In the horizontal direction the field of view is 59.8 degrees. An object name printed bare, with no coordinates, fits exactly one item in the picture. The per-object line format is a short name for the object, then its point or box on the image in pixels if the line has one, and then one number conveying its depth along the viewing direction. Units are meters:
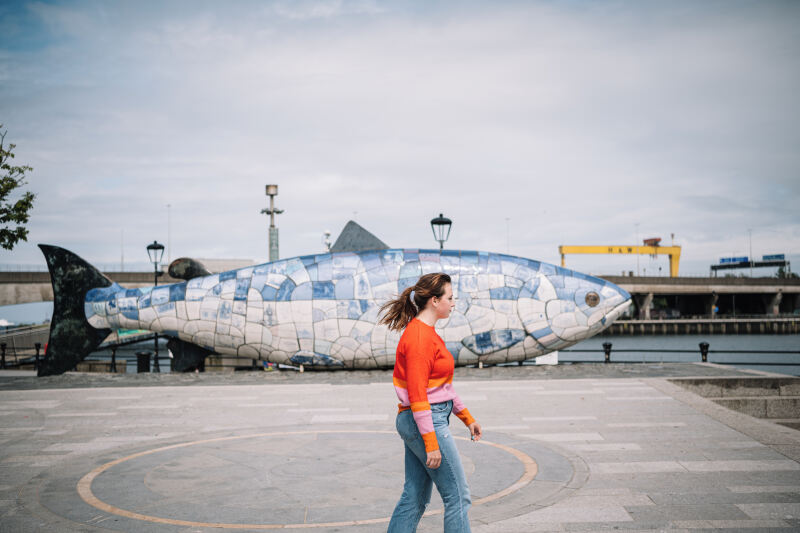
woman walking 4.12
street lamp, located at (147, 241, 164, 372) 26.05
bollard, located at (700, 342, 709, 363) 18.00
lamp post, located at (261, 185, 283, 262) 26.50
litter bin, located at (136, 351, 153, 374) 20.03
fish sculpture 16.52
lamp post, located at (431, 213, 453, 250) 18.56
